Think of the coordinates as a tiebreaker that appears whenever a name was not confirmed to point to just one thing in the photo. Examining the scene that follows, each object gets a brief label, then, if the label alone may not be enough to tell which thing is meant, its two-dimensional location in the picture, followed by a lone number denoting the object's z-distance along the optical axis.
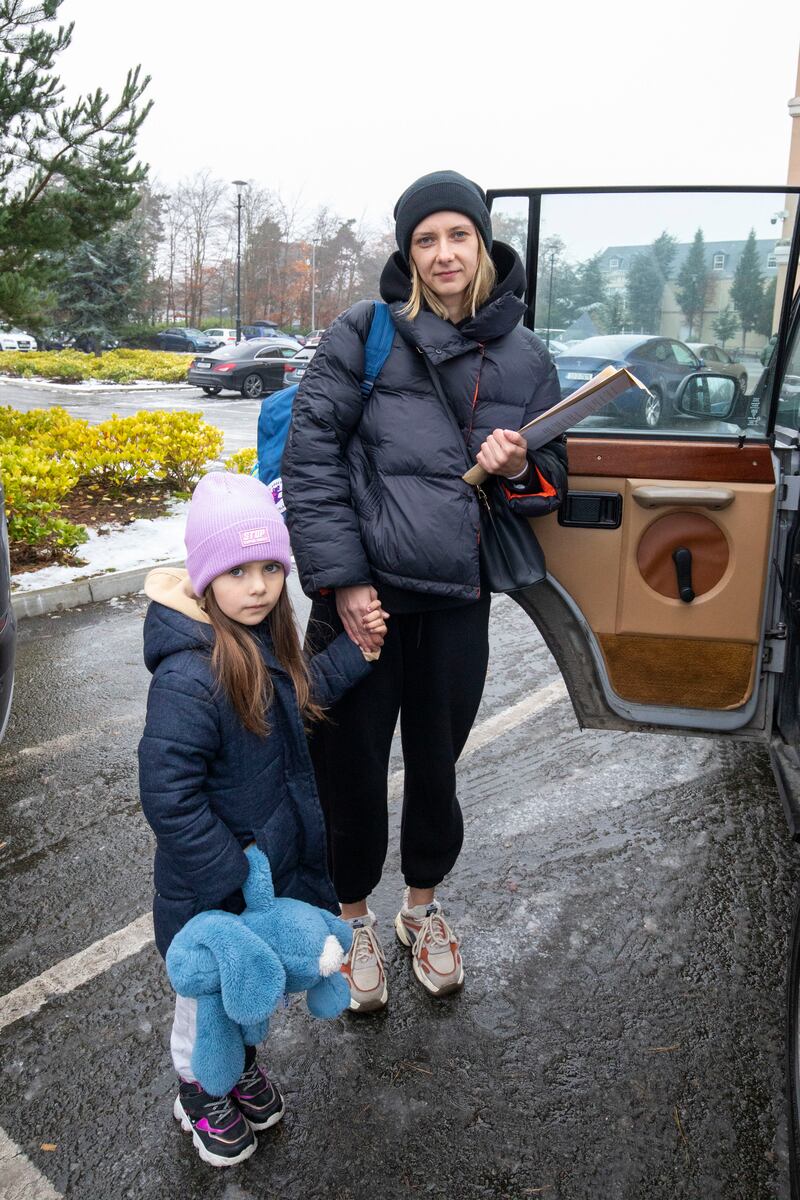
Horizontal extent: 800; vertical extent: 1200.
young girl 1.76
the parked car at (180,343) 40.81
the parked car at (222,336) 41.92
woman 2.07
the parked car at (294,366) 23.41
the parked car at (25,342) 38.28
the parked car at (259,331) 43.74
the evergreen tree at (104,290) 34.72
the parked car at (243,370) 23.02
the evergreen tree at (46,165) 7.70
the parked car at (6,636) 3.00
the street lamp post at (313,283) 53.94
